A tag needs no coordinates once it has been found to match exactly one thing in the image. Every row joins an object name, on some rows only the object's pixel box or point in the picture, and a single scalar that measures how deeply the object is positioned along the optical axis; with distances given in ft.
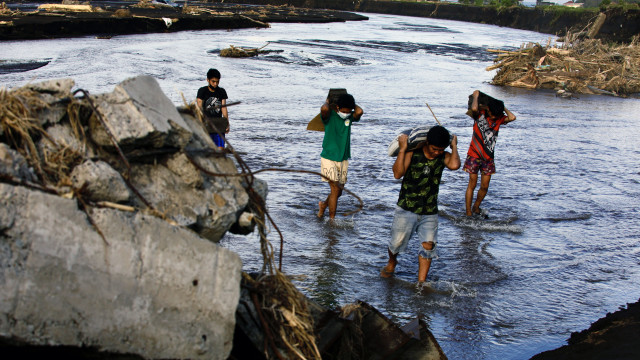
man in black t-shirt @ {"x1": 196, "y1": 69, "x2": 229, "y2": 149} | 26.35
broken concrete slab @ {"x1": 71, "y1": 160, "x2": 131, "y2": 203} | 10.03
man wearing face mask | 24.56
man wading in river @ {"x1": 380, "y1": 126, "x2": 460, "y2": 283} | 18.93
